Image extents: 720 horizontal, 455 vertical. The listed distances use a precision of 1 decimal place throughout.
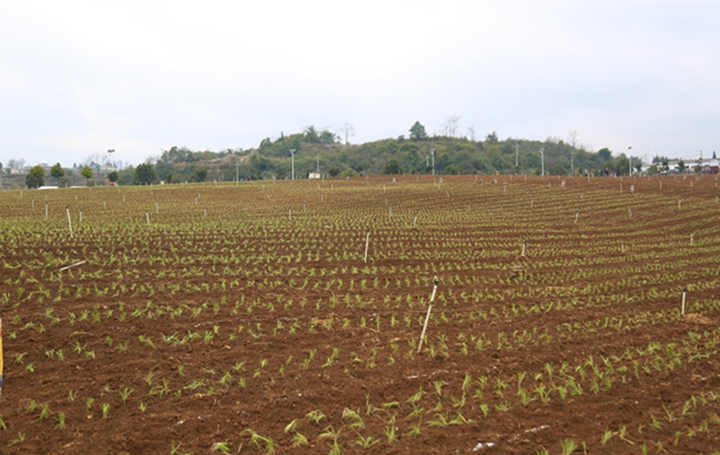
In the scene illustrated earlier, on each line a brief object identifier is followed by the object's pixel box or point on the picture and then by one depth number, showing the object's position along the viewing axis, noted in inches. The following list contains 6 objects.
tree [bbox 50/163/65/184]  2527.1
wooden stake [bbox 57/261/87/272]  490.8
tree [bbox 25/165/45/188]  2397.9
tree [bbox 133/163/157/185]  2724.4
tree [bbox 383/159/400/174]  2851.9
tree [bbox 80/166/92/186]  2498.8
